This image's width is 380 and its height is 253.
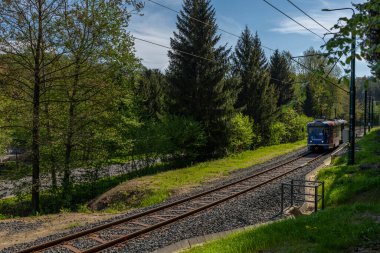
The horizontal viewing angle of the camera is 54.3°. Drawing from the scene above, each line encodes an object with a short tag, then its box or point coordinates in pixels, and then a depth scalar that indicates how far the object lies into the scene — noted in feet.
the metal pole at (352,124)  69.10
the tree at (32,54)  59.36
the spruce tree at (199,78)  107.14
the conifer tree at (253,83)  148.25
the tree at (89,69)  66.59
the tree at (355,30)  12.51
